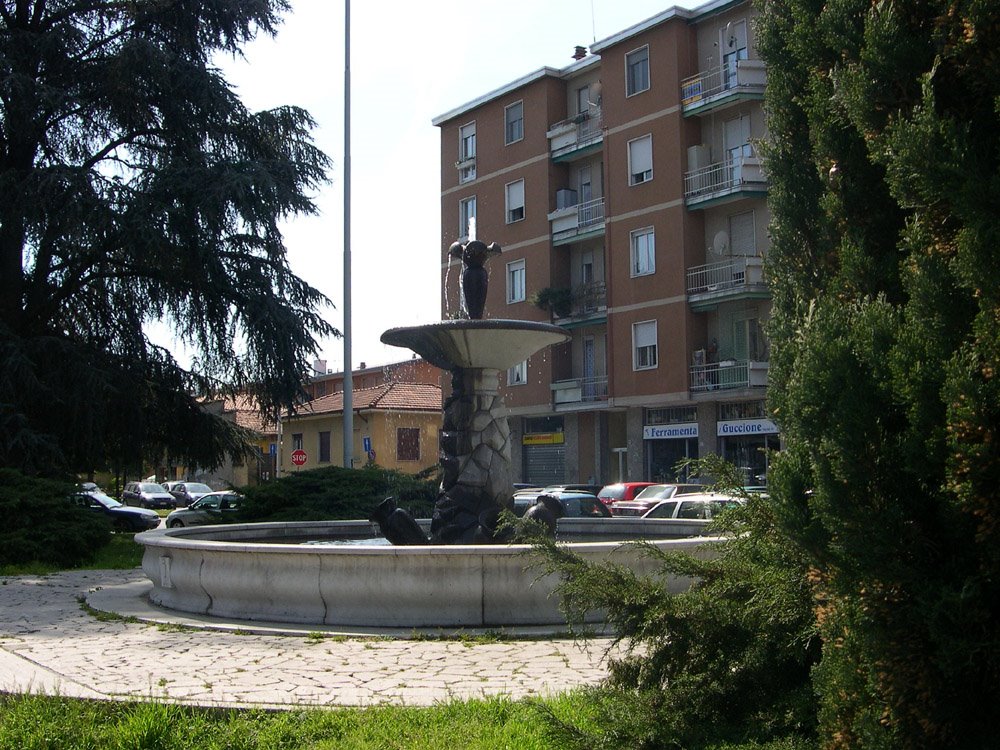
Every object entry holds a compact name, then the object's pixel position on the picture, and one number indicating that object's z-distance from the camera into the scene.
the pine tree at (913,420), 3.15
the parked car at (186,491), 51.63
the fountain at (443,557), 8.61
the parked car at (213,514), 19.77
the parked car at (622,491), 27.33
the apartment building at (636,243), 33.53
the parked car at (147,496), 48.78
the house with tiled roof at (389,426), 50.12
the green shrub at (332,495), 18.81
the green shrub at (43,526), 16.59
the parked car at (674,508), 18.71
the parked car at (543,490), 22.58
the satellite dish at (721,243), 33.72
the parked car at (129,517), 33.31
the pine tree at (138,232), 21.06
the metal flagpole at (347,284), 26.12
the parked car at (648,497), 23.14
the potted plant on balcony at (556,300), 39.00
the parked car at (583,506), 21.44
